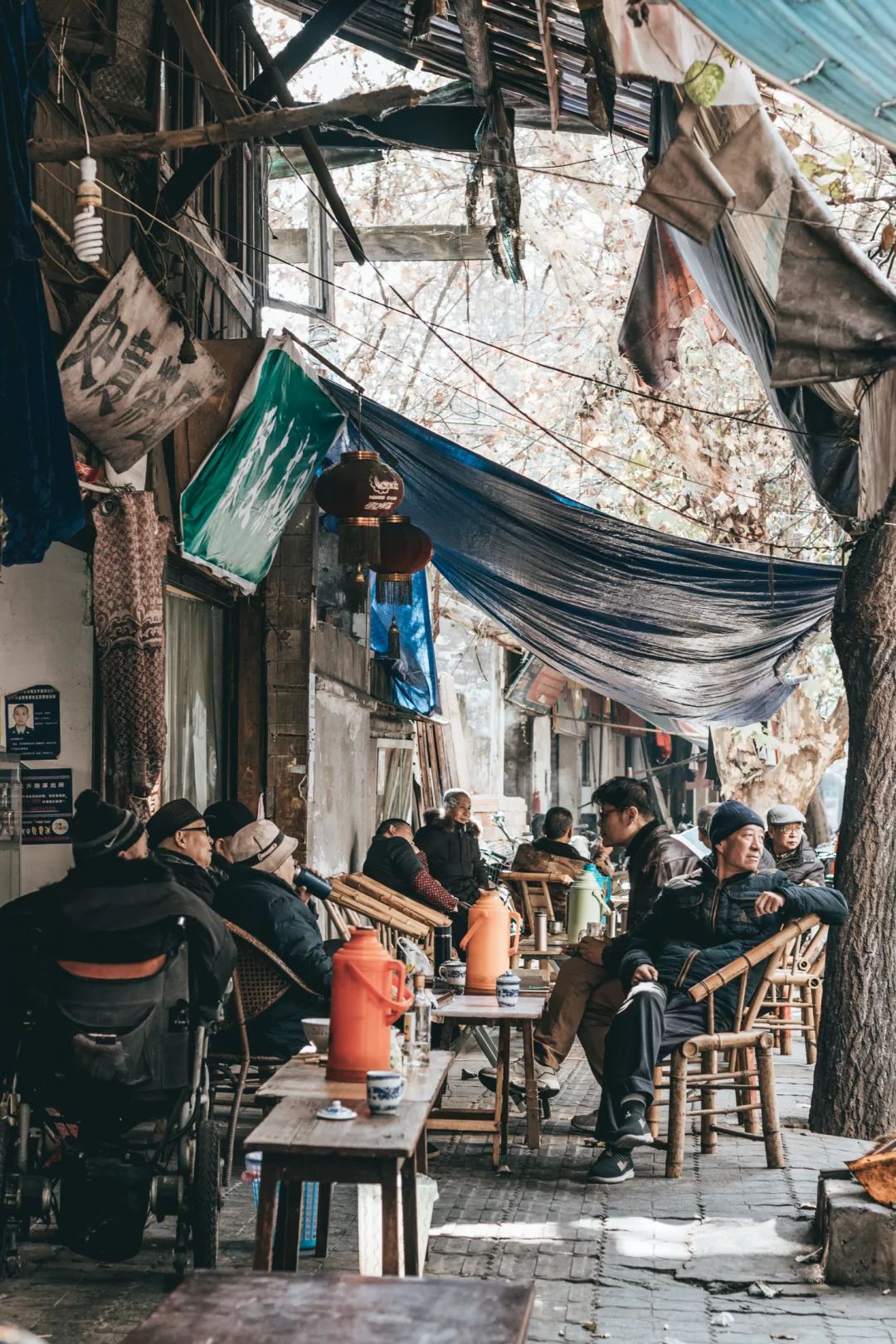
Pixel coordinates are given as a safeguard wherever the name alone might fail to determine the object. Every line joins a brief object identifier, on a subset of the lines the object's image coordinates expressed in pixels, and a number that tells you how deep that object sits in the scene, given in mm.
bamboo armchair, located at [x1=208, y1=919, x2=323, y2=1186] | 5914
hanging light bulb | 4562
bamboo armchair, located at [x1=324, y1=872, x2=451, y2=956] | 9055
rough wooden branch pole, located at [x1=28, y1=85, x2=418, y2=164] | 4504
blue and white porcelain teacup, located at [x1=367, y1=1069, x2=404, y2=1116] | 3857
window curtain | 8227
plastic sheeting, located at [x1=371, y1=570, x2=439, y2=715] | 13984
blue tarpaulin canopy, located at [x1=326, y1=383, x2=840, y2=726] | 8742
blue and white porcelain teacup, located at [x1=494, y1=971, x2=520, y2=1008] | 6102
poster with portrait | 7117
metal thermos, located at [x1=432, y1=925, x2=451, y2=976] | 11945
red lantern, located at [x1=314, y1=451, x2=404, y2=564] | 7832
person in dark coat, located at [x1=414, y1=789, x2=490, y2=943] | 12570
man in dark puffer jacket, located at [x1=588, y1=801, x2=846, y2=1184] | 6117
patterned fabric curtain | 6422
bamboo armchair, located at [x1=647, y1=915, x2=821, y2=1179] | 6173
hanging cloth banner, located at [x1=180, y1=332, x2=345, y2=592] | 7496
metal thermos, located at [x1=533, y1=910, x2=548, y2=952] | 10719
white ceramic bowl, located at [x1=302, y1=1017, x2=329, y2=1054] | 4660
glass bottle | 4645
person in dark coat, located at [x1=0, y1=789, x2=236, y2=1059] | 4477
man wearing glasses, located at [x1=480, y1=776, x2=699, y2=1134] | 7148
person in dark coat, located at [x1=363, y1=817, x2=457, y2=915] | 10984
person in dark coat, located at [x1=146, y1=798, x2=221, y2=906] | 5949
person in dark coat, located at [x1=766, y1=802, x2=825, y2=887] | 9750
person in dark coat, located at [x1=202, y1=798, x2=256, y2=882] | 6523
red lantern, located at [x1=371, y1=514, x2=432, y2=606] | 9016
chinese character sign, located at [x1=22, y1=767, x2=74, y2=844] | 7141
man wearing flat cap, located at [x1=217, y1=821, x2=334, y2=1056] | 5902
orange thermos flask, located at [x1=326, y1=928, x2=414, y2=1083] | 4184
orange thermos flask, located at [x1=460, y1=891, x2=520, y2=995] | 6457
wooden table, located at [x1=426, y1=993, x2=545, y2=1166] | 5915
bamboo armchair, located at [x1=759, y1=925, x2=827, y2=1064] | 8062
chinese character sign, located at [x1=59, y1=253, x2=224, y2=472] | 5887
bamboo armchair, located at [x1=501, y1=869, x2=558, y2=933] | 11867
